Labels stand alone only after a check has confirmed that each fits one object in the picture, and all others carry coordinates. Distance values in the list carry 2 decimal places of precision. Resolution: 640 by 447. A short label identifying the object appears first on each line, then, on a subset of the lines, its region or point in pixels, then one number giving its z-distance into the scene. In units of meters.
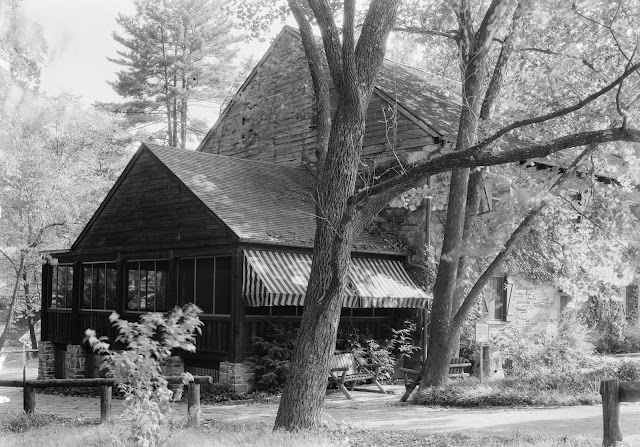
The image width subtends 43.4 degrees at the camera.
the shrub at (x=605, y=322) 24.38
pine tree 40.53
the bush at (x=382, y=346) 17.95
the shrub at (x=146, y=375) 7.90
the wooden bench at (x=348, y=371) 15.36
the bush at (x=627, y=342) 24.62
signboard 15.72
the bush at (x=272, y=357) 16.19
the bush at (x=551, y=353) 15.32
